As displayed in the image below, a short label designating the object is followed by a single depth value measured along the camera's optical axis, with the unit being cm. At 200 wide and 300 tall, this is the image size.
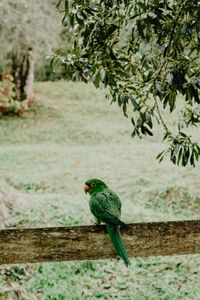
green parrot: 459
